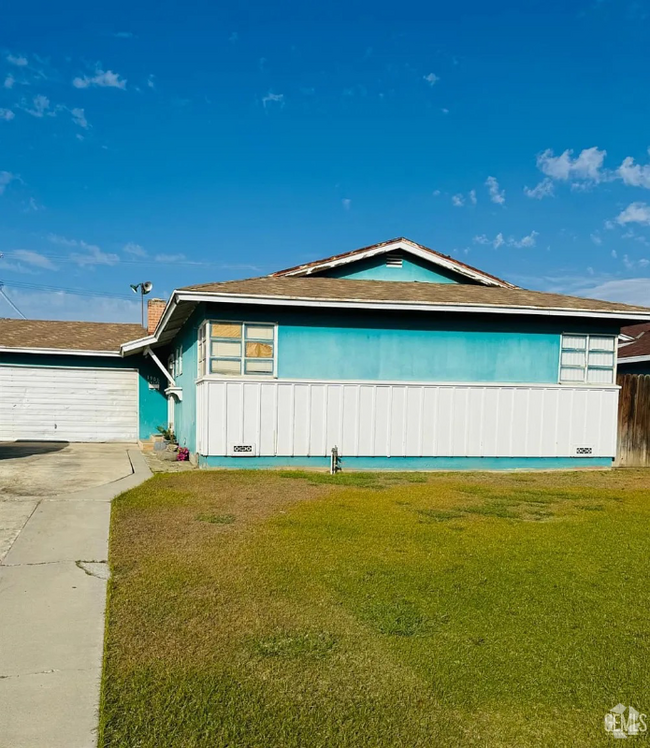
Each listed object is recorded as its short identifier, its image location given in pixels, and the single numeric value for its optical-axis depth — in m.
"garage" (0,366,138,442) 19.09
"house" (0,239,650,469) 12.02
